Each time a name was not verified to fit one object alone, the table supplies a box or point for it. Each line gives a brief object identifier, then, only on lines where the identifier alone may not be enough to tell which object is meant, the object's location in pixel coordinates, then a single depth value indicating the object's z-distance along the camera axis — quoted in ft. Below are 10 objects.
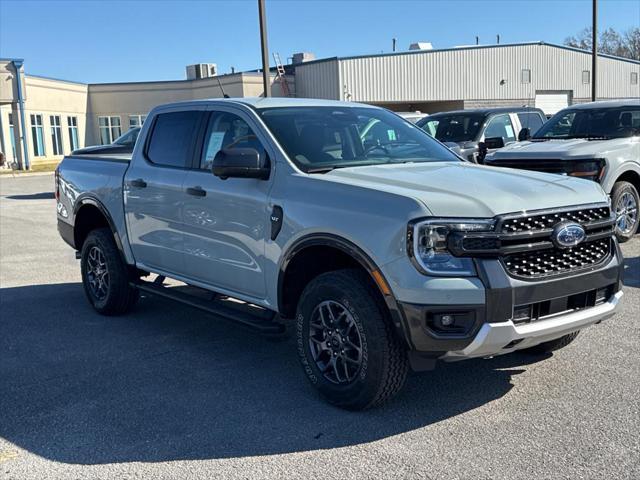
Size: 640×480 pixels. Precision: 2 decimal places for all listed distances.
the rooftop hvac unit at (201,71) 131.64
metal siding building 116.78
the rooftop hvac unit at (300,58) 128.47
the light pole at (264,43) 56.85
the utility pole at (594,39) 85.15
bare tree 239.50
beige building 116.67
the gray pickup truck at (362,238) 12.64
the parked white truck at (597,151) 29.78
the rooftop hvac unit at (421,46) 125.65
